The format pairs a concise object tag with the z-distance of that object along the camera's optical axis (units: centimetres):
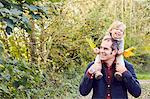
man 346
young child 347
